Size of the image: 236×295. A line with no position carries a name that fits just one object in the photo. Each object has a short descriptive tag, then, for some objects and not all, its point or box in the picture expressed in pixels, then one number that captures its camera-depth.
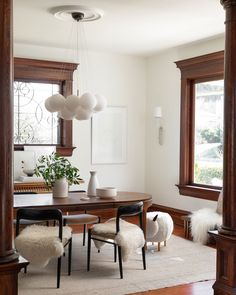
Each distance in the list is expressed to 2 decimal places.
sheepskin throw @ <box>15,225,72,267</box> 3.83
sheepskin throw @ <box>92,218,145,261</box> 4.09
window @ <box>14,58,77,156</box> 6.60
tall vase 4.89
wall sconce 7.24
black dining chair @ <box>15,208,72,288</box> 3.87
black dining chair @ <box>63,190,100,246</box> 4.91
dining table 4.32
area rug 3.84
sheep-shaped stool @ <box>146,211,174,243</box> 4.96
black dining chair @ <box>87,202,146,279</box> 4.11
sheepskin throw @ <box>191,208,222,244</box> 5.31
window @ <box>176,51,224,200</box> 6.18
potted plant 4.73
